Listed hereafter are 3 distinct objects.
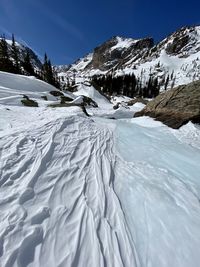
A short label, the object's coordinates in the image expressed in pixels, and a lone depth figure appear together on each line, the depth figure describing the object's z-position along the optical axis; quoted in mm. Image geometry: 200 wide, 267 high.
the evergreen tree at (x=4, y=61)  37238
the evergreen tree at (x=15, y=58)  41344
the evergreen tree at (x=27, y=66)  47281
